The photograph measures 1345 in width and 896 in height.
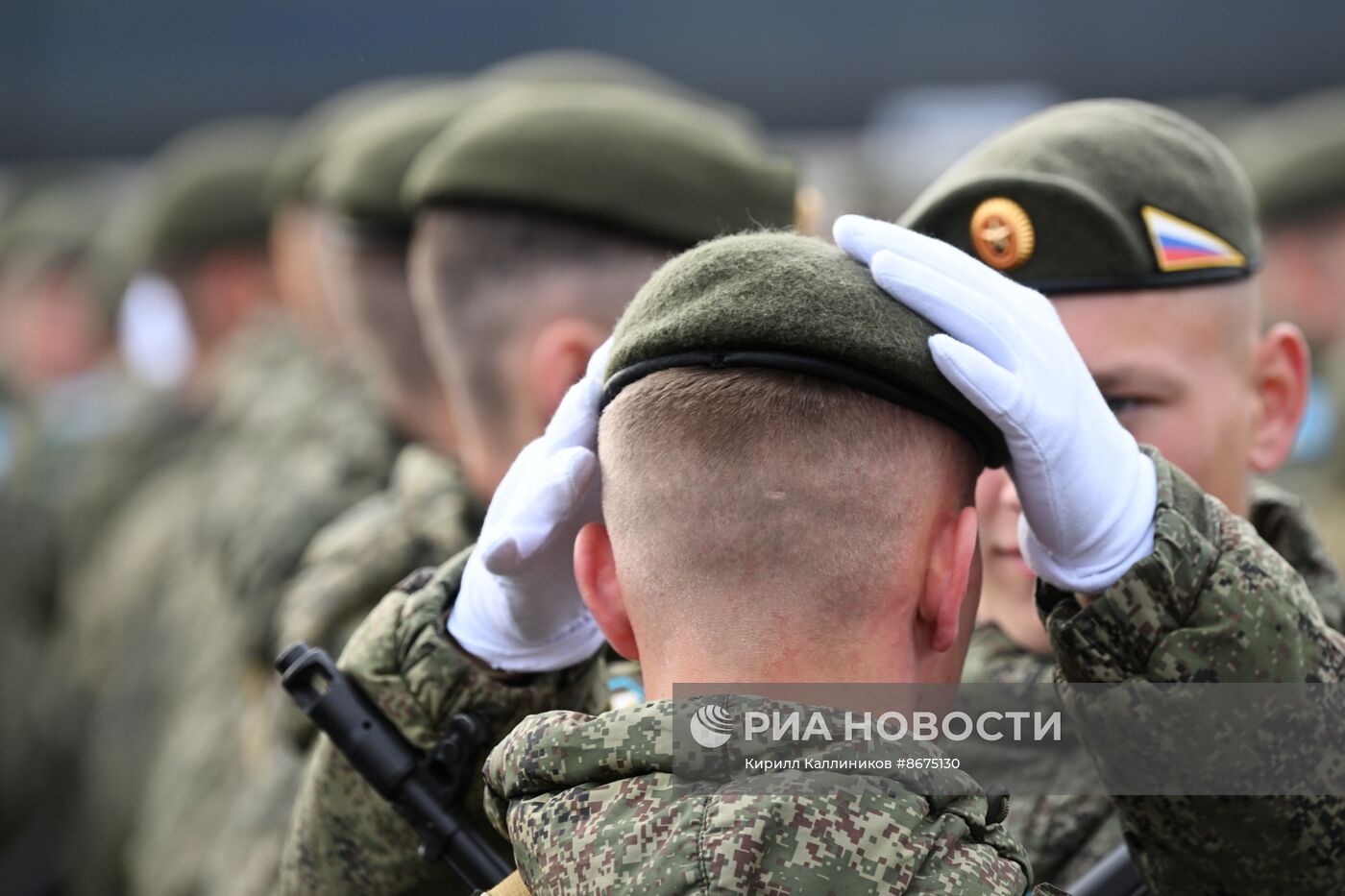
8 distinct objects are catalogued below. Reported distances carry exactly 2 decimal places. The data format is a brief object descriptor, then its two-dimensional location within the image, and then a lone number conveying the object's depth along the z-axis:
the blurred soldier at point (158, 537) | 13.10
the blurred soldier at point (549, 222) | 6.29
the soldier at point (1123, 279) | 4.62
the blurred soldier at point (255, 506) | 8.76
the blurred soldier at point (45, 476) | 15.03
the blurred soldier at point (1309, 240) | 12.84
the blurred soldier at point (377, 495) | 6.77
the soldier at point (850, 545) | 3.16
